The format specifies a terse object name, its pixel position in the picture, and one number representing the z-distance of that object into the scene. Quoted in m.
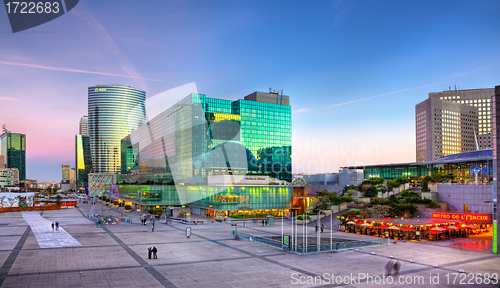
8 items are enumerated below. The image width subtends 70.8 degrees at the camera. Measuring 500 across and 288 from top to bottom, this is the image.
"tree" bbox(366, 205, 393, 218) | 56.52
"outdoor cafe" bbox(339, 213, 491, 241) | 42.41
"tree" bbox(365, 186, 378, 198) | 75.62
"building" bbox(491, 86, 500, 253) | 33.50
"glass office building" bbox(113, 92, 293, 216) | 138.88
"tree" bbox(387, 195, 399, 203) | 63.78
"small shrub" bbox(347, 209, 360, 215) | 58.76
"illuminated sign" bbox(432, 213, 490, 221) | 50.09
